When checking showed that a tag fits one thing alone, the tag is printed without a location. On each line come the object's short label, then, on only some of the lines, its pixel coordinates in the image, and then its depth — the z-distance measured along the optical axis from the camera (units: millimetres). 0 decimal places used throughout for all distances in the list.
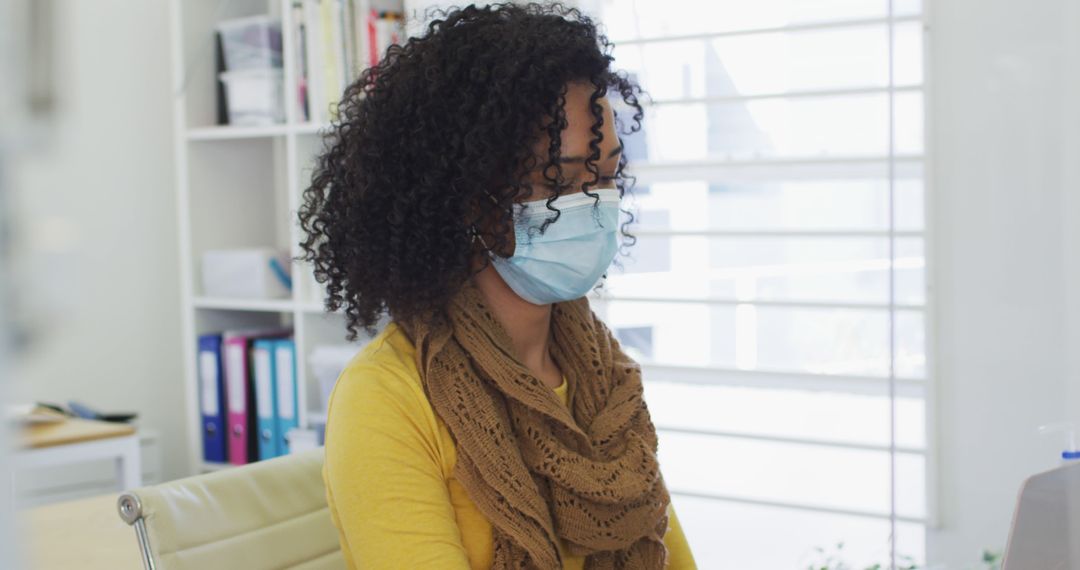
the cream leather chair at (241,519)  1107
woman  1180
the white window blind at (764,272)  2029
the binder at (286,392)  2729
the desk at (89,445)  2148
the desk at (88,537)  1396
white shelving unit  2701
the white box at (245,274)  2818
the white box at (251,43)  2746
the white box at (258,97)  2750
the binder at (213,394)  2859
